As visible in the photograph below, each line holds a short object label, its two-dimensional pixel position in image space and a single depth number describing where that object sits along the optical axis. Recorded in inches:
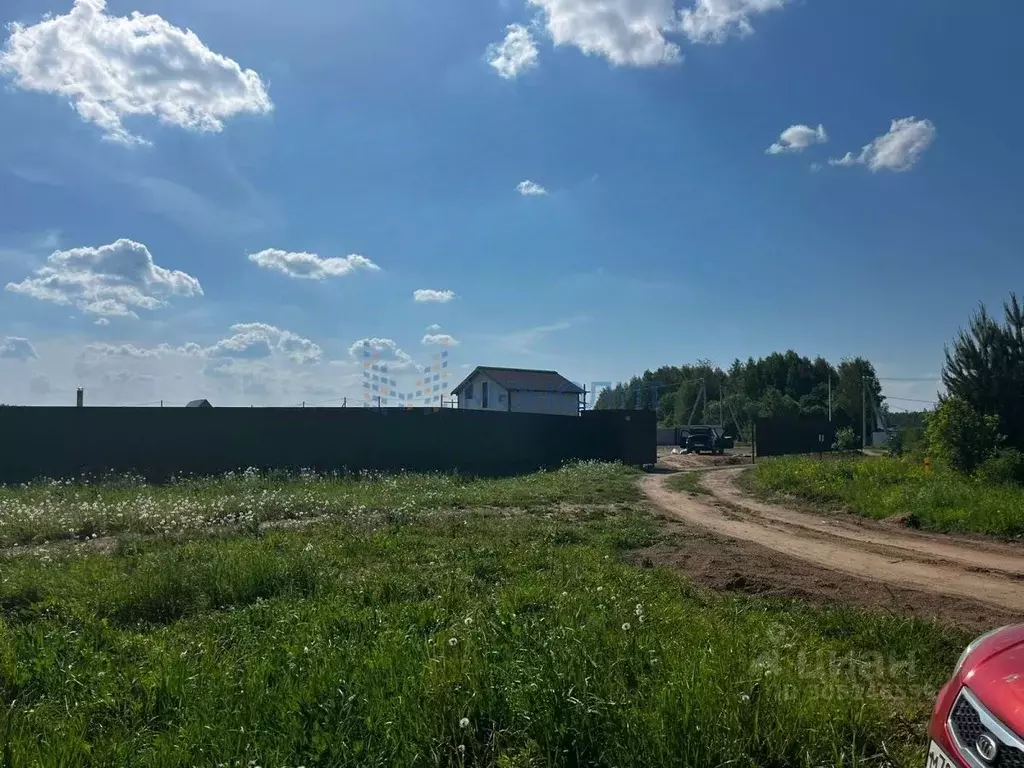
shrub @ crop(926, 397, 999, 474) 643.5
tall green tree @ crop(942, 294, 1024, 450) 738.2
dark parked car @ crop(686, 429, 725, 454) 1594.5
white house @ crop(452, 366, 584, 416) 1717.5
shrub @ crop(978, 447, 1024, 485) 593.9
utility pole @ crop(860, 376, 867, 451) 2075.3
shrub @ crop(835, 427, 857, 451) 1472.7
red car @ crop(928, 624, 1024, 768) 89.6
